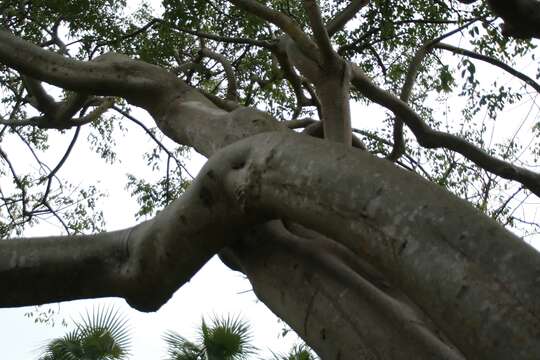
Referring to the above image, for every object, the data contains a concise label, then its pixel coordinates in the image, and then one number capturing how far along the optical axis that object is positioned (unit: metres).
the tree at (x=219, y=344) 6.93
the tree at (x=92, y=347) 7.31
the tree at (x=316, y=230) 1.93
